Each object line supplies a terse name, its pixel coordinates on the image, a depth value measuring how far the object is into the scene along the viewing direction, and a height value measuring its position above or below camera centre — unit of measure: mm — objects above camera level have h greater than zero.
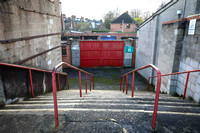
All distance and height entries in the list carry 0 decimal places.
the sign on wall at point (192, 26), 4230 +399
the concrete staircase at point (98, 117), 2336 -1415
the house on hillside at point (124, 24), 38531 +4083
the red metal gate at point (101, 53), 13523 -1297
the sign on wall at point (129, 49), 13695 -891
